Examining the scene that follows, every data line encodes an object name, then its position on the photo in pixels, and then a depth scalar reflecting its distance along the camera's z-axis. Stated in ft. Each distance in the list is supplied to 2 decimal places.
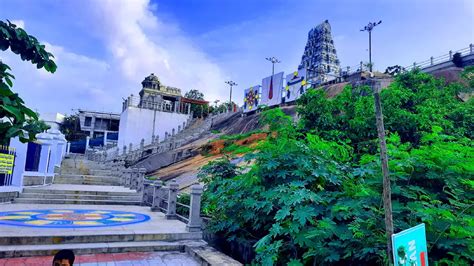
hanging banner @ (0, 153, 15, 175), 28.29
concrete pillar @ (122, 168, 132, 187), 49.05
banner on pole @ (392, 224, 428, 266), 6.27
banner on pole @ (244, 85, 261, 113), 106.63
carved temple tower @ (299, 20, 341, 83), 190.29
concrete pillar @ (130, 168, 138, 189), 46.32
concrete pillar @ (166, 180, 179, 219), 27.65
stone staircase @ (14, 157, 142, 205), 33.88
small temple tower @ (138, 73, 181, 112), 118.83
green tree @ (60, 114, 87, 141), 151.75
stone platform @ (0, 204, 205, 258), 17.85
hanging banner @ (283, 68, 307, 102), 89.34
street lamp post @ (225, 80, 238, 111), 167.10
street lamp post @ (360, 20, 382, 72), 107.13
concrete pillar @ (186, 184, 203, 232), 22.24
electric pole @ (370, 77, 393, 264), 8.00
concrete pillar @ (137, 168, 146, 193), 42.07
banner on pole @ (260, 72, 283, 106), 97.65
